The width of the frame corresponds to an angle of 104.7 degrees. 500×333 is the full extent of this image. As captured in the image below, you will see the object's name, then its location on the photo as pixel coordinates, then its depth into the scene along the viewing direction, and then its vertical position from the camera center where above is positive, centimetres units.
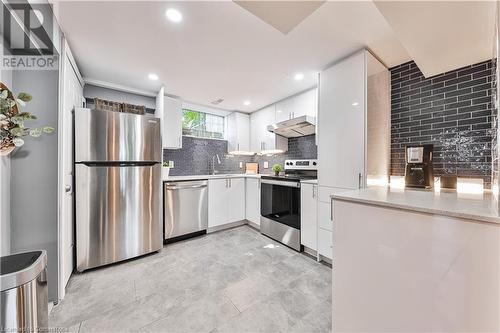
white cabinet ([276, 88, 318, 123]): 267 +89
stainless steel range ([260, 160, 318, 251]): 254 -54
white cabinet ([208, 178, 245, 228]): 308 -59
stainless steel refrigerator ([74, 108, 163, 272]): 195 -23
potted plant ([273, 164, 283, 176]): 318 -6
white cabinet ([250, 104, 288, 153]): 329 +55
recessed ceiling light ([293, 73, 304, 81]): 232 +109
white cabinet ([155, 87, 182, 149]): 290 +70
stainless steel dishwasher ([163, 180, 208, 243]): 266 -63
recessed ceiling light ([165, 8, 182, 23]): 136 +109
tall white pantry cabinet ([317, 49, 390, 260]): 182 +37
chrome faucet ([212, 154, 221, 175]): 375 +9
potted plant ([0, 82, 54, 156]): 109 +26
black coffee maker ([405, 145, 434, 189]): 160 -2
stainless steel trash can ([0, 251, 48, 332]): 88 -61
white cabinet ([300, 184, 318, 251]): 227 -62
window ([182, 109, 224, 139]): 354 +79
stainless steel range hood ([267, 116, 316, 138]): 259 +57
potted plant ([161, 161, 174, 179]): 277 -7
